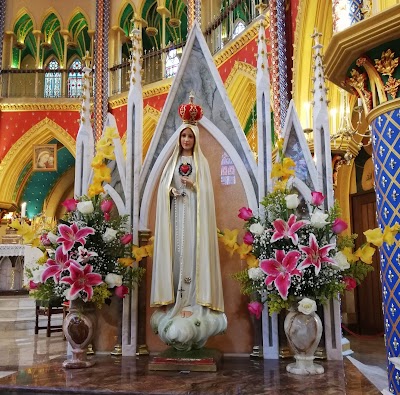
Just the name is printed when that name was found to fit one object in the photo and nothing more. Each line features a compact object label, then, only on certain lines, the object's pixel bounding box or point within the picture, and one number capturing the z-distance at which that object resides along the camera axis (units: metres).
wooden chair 7.25
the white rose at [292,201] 3.62
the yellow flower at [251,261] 3.81
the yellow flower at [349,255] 3.64
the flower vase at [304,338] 3.47
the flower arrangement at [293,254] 3.47
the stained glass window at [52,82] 14.78
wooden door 7.98
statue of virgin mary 3.72
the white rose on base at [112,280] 3.91
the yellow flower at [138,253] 4.17
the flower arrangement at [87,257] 3.78
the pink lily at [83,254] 3.79
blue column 2.86
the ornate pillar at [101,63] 13.25
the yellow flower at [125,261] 4.10
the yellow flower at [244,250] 3.87
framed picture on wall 14.25
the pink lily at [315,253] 3.46
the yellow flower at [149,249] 4.21
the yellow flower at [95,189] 4.11
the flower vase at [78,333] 3.84
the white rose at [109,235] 3.93
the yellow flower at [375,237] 2.70
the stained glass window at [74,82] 14.77
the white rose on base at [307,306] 3.41
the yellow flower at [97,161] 4.13
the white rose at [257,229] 3.67
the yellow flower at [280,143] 3.92
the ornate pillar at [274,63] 7.54
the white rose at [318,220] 3.59
